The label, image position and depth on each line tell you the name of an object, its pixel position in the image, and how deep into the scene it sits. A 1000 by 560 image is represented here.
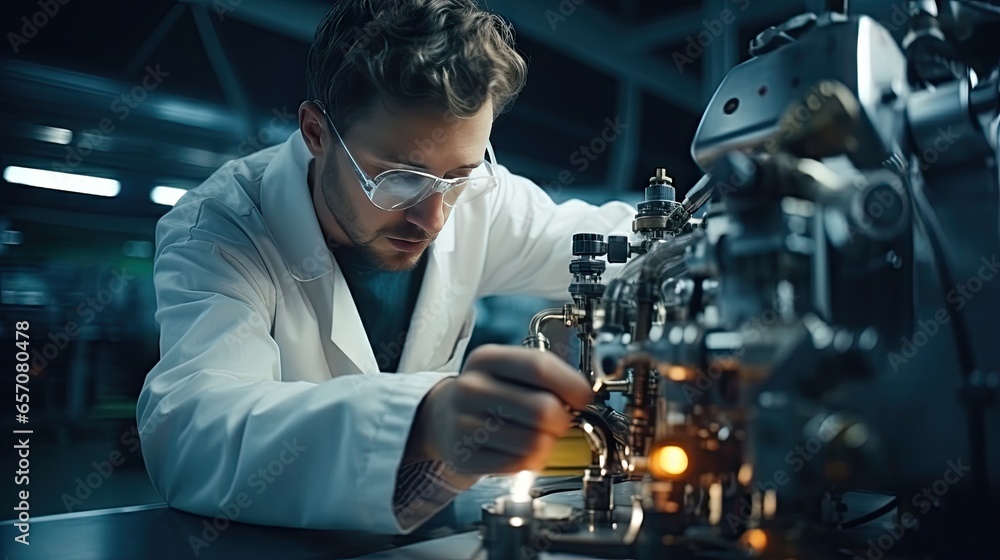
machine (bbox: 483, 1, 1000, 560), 0.53
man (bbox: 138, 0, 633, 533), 0.73
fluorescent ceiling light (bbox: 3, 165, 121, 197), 1.96
